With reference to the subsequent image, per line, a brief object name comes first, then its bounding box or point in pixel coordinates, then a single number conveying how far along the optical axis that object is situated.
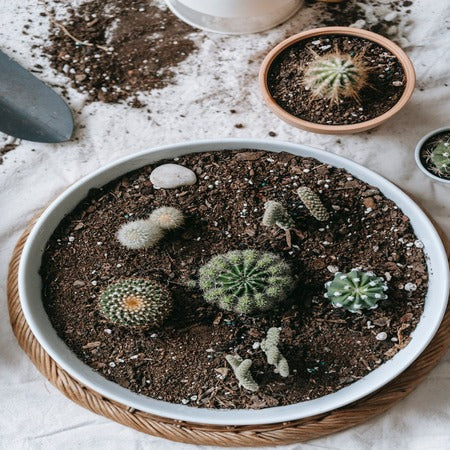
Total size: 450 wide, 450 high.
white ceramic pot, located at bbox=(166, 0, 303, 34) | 2.04
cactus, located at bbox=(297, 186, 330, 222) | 1.59
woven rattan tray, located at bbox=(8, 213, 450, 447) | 1.39
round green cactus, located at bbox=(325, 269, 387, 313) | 1.45
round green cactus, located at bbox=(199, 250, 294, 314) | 1.46
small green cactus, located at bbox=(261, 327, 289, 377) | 1.39
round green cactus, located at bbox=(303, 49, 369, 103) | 1.83
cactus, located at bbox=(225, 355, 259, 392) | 1.39
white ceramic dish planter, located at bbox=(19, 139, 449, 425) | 1.39
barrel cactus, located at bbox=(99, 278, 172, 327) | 1.45
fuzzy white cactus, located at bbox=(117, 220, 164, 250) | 1.59
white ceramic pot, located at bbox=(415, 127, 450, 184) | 1.80
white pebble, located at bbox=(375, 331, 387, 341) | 1.47
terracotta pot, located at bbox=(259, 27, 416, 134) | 1.84
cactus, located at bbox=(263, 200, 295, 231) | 1.57
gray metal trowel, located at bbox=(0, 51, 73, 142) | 1.90
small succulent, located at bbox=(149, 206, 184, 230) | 1.60
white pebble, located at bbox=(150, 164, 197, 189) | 1.69
